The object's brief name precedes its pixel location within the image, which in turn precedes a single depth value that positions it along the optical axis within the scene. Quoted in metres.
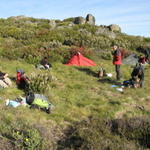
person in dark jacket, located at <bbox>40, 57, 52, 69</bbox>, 10.94
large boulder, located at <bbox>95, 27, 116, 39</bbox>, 21.27
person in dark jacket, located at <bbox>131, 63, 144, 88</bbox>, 9.18
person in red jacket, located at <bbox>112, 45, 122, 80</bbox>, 10.14
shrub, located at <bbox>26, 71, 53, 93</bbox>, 7.76
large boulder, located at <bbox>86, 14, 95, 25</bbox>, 34.53
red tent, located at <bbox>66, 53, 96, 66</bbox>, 12.08
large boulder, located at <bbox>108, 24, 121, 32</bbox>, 27.25
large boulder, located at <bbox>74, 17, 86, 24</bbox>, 32.62
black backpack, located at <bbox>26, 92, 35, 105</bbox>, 6.91
